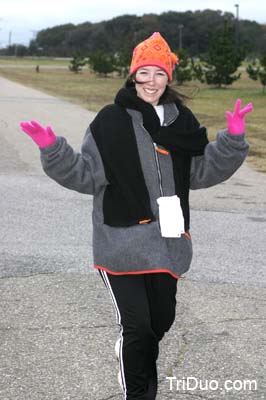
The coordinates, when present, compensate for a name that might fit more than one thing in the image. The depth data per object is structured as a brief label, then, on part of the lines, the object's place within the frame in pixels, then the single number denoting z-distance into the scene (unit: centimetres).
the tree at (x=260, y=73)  3211
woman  308
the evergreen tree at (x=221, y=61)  3625
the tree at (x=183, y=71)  3741
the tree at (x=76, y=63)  6112
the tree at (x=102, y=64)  5212
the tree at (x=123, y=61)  5041
